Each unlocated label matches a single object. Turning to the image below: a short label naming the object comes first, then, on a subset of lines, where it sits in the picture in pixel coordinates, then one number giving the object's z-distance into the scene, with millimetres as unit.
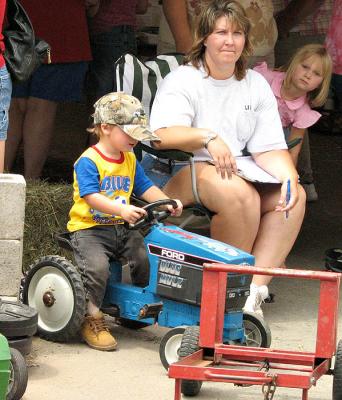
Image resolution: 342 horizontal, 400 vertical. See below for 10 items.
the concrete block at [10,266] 8194
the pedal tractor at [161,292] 8266
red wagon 6963
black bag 9255
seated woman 9304
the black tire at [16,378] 7205
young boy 8515
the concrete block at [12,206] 8085
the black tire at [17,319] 7399
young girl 10577
